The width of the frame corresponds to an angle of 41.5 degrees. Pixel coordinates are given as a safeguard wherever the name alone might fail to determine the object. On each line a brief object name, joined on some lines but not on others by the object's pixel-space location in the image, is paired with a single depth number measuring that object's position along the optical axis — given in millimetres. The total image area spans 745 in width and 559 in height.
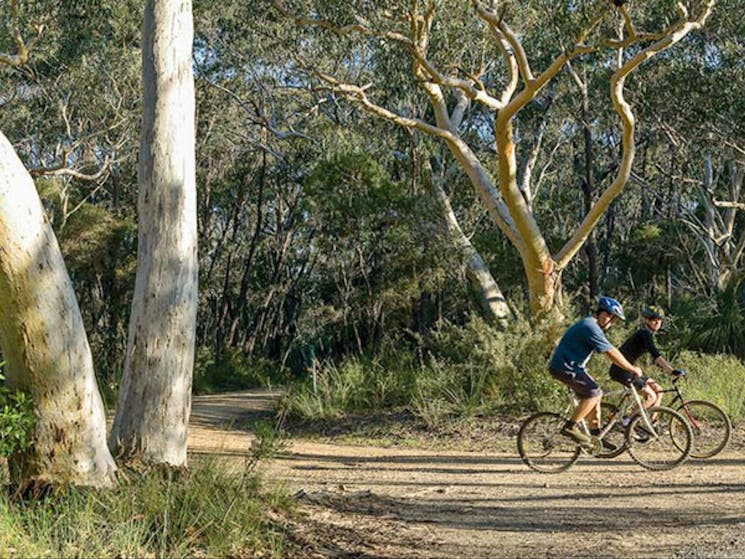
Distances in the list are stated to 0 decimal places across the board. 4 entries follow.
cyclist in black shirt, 10336
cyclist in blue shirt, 9695
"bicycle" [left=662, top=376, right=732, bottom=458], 10766
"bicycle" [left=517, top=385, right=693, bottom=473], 10141
